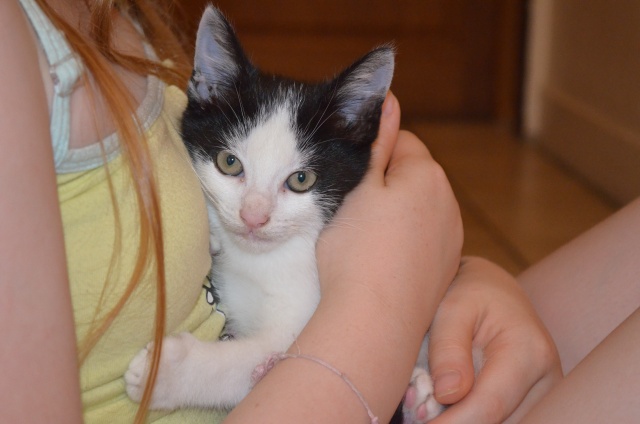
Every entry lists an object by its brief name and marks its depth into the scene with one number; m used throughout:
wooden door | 1.64
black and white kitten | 0.65
